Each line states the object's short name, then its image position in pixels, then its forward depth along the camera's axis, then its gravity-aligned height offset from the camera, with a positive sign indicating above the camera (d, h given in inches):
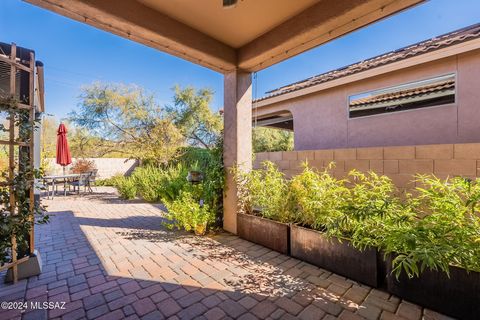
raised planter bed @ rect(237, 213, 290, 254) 129.1 -47.4
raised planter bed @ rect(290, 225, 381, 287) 95.3 -47.6
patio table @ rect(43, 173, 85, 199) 298.9 -28.1
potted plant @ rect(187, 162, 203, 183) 173.3 -13.6
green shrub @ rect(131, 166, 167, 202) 296.7 -33.6
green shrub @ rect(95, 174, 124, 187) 476.8 -50.4
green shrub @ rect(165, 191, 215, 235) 159.2 -41.6
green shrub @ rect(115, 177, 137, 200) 308.2 -41.9
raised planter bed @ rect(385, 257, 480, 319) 72.7 -48.4
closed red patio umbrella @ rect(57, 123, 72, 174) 278.7 +15.9
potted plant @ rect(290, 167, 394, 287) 93.9 -32.0
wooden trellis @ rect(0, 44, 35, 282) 92.8 +9.9
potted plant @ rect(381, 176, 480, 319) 71.7 -32.0
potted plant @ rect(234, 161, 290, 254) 133.0 -34.5
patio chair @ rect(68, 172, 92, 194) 345.7 -33.9
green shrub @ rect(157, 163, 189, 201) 251.3 -29.2
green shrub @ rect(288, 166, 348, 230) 108.6 -22.8
